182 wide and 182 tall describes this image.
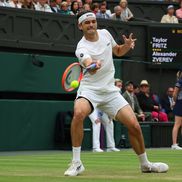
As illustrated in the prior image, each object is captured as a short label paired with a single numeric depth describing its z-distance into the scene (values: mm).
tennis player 10078
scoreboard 26344
